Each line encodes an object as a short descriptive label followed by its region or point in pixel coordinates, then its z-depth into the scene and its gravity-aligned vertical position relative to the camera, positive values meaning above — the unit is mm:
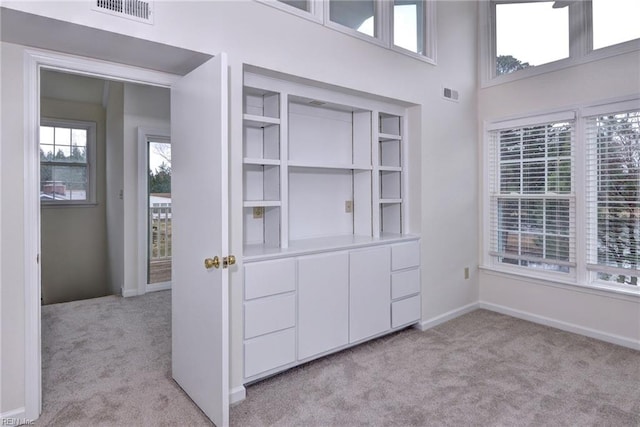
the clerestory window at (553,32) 3129 +1616
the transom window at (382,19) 2758 +1580
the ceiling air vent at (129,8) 1895 +1041
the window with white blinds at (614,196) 3078 +94
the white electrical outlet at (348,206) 3574 +31
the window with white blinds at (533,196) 3500 +118
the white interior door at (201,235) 1979 -140
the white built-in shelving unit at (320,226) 2557 -142
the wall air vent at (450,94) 3725 +1147
